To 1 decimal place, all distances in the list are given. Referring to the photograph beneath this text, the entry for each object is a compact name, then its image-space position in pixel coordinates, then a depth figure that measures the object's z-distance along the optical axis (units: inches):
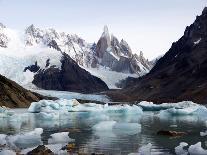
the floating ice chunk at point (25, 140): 1192.9
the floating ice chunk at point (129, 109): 2774.6
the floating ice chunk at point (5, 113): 2708.7
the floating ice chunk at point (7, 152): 973.6
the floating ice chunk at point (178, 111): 2565.5
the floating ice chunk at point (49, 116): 2434.7
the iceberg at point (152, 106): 3288.9
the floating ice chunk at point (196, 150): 972.6
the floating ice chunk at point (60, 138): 1267.3
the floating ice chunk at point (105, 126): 1581.7
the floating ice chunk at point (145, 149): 1024.4
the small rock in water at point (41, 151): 972.6
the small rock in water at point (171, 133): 1374.7
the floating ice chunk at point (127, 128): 1499.3
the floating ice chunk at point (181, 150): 1012.6
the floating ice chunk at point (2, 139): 1222.8
